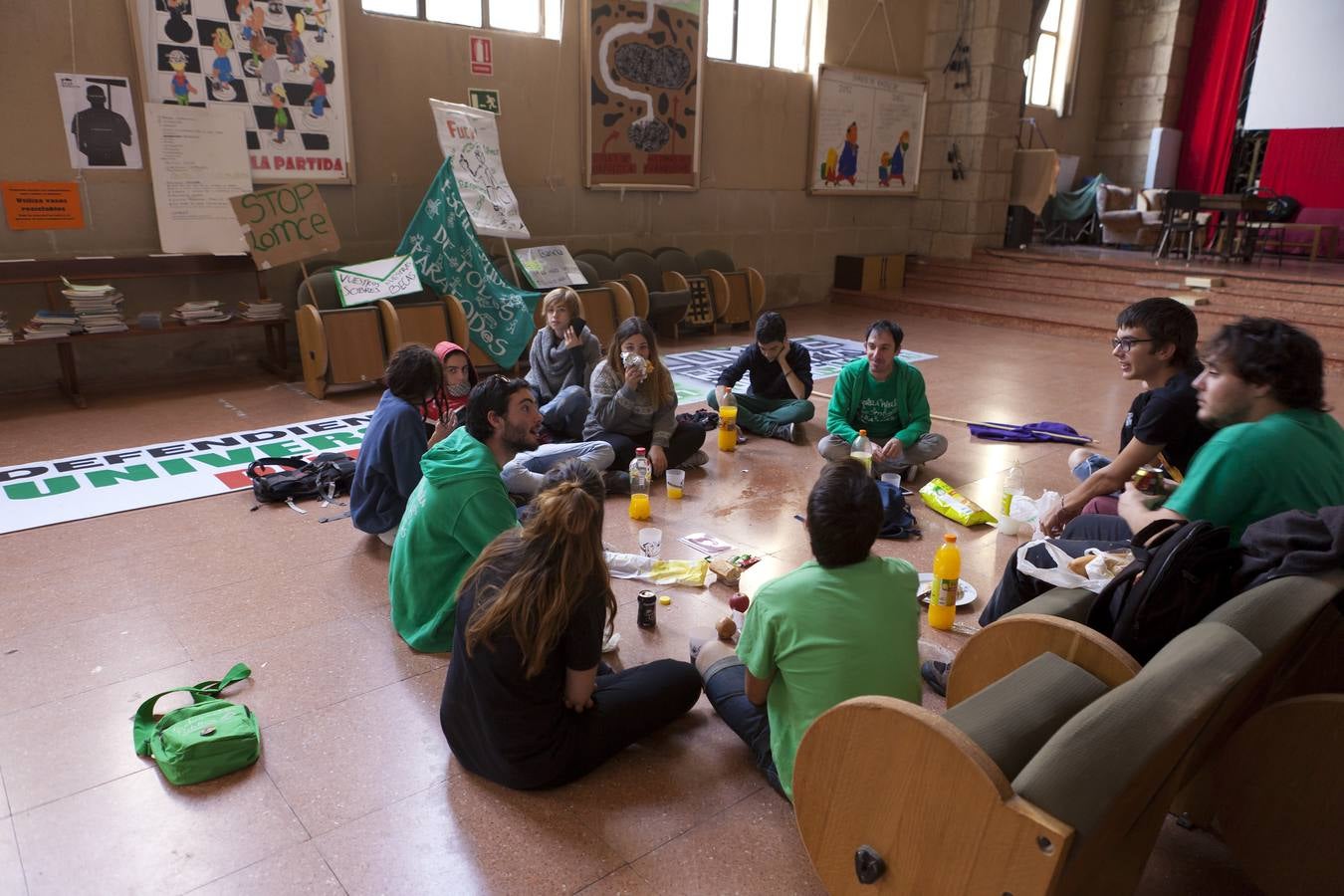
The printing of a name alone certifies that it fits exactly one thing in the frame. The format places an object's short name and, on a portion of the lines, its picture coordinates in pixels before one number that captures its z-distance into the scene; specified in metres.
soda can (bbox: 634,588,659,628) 3.24
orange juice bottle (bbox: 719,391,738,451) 5.43
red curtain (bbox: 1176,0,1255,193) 13.78
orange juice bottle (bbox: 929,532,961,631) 3.23
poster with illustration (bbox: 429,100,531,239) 7.41
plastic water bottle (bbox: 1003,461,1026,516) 4.38
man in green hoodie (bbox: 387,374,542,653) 2.87
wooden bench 5.89
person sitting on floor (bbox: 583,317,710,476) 4.68
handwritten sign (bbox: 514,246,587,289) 7.96
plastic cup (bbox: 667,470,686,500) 4.61
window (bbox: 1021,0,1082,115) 14.16
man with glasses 3.33
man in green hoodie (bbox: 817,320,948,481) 4.88
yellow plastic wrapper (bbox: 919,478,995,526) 4.38
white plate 3.46
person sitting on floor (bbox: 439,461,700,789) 2.11
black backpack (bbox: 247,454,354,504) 4.44
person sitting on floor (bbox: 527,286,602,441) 5.09
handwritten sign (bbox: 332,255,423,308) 6.71
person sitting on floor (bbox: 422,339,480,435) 4.43
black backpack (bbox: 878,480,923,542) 4.17
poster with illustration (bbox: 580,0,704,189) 8.59
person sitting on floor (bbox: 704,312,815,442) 5.61
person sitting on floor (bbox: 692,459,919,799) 2.09
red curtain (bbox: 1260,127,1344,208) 13.14
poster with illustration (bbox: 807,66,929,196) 10.91
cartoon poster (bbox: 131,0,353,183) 6.26
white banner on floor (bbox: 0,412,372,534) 4.30
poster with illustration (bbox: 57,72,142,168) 6.03
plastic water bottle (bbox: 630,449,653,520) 4.31
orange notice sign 5.93
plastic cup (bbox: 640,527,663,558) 3.84
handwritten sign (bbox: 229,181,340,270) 6.40
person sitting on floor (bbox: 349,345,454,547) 3.56
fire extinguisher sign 7.78
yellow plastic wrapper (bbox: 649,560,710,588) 3.63
